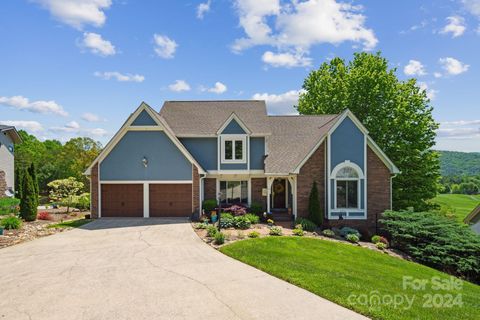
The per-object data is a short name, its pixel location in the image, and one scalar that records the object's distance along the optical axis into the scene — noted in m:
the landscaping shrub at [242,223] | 15.71
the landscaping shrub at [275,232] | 14.40
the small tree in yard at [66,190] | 22.75
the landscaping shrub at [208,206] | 18.91
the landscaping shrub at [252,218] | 17.05
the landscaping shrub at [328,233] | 15.76
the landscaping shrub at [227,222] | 15.83
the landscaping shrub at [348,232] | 16.05
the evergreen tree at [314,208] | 17.08
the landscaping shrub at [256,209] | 18.97
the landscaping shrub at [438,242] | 13.38
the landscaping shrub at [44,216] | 18.45
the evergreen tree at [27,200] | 17.27
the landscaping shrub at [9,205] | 18.38
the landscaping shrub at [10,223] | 14.46
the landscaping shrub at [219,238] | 12.30
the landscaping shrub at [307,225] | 16.31
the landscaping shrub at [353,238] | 15.13
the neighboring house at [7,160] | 25.56
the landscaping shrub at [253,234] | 13.70
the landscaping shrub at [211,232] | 13.30
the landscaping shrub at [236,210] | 17.62
